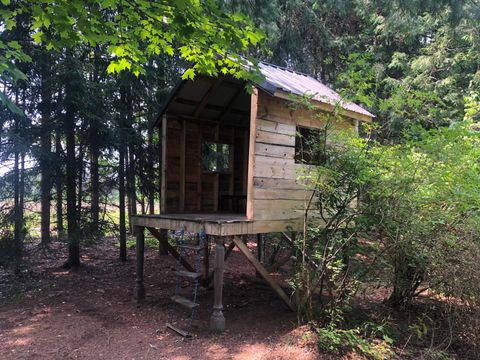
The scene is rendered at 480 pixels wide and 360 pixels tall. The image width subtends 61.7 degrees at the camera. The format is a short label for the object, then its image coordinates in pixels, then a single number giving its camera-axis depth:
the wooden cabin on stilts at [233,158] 6.24
